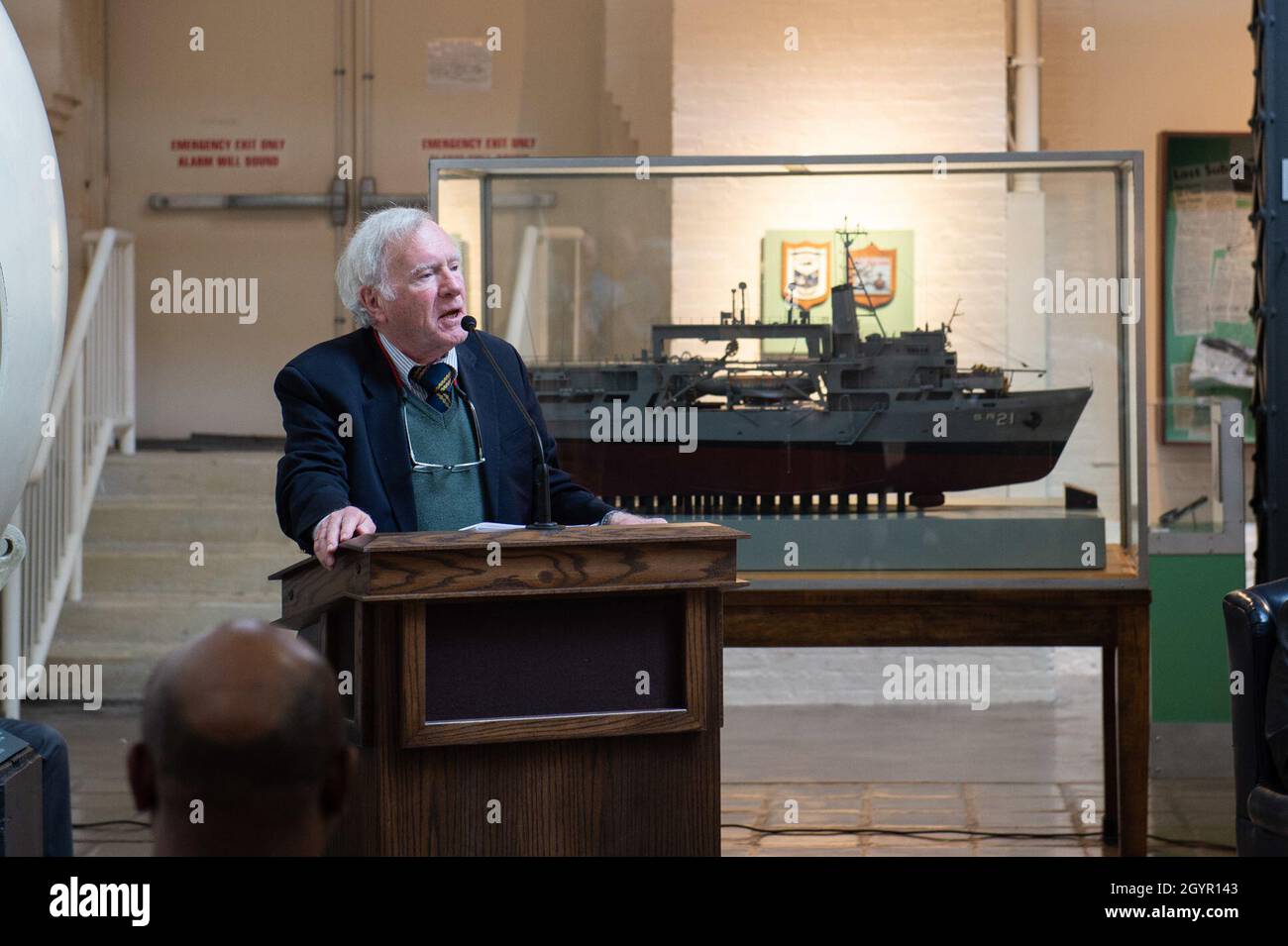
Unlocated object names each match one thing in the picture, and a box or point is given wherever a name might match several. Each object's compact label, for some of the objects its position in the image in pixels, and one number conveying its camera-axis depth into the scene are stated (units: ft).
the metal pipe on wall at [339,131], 28.07
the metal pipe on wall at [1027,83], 23.77
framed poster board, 26.73
